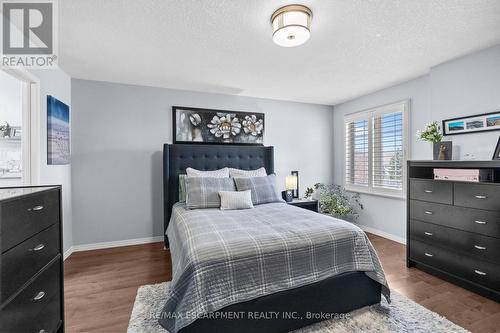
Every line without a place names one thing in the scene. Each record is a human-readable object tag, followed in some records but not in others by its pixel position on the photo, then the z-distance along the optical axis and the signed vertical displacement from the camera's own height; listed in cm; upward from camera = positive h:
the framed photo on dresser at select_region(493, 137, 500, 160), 233 +12
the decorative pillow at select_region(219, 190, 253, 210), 291 -42
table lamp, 414 -30
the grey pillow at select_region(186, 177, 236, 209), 296 -31
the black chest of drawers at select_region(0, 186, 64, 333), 116 -53
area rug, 179 -123
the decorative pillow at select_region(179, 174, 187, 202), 336 -31
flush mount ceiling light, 182 +112
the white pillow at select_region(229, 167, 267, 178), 359 -11
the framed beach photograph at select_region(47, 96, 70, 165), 268 +42
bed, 154 -79
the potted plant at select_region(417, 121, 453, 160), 270 +29
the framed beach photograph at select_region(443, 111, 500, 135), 244 +46
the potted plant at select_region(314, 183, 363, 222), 429 -68
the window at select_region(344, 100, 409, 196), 371 +28
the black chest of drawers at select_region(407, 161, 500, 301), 219 -64
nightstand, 389 -63
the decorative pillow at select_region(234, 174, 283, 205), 324 -31
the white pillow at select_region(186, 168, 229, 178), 343 -10
